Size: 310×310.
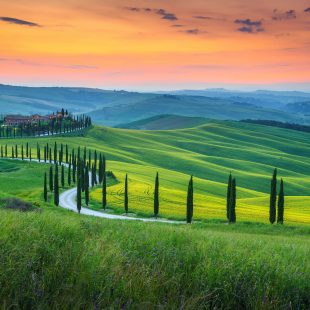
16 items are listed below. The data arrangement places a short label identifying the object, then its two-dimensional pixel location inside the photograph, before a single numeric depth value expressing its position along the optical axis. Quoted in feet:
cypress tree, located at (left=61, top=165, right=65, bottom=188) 412.77
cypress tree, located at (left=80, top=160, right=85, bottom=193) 340.67
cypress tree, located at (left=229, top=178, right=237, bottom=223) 240.08
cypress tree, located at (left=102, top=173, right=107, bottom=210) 308.48
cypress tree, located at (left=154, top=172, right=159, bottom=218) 276.70
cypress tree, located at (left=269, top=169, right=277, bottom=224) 245.45
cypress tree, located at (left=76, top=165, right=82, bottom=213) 289.78
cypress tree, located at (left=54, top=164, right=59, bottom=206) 304.09
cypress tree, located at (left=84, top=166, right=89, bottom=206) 327.90
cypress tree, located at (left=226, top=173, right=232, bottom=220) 269.56
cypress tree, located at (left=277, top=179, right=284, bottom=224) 243.60
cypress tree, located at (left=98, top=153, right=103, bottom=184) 435.12
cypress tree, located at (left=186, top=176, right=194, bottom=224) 245.00
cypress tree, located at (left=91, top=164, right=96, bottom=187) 420.93
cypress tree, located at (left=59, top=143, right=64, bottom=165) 531.74
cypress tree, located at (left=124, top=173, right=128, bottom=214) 294.74
